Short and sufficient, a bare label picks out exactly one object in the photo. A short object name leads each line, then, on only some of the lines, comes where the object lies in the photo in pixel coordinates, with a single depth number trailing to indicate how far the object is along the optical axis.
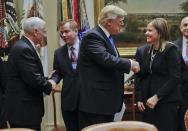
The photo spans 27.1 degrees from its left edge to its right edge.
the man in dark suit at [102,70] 3.31
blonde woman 3.72
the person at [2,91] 3.83
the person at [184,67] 4.26
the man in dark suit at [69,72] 3.92
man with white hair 3.35
